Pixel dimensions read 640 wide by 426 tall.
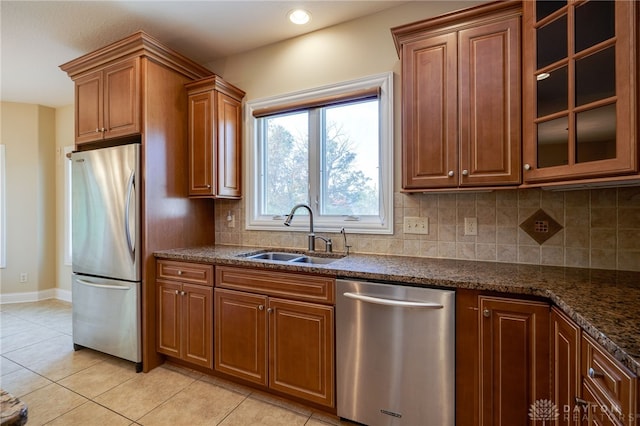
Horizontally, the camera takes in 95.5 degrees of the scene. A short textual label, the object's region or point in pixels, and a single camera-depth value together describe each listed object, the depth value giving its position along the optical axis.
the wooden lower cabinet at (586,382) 0.79
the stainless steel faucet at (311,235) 2.36
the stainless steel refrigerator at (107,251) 2.28
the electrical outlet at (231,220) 2.90
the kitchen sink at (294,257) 2.32
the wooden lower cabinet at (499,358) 1.29
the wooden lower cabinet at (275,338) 1.76
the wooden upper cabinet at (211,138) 2.53
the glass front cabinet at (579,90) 1.15
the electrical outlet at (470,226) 1.96
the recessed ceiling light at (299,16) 2.26
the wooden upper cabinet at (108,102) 2.30
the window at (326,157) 2.27
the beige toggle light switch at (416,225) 2.10
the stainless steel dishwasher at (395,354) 1.47
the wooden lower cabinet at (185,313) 2.15
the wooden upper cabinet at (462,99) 1.62
